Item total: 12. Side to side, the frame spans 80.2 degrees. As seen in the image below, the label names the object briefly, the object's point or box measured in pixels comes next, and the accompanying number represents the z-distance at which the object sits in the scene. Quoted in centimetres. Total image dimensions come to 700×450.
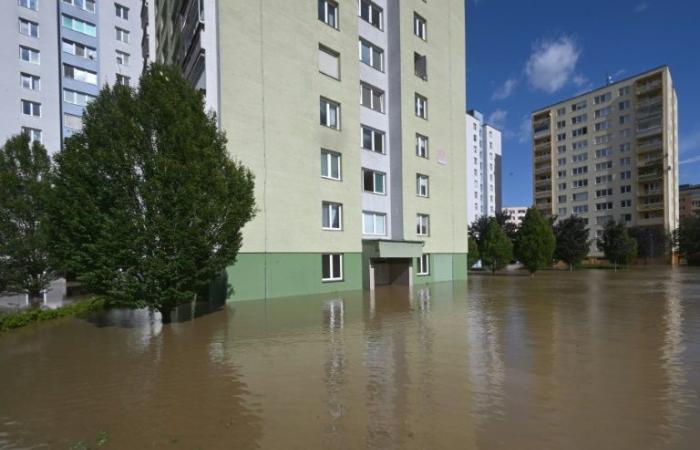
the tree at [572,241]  5356
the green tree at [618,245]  5575
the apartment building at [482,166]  10056
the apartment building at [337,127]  1852
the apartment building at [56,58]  3588
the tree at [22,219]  1725
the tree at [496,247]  4234
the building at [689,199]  12038
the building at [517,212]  16770
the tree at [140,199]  1069
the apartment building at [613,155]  7219
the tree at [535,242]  4097
